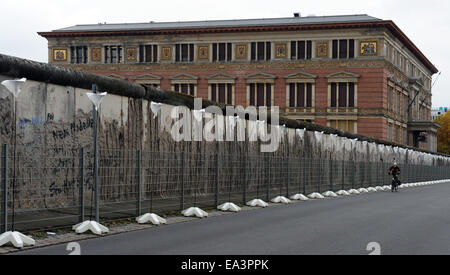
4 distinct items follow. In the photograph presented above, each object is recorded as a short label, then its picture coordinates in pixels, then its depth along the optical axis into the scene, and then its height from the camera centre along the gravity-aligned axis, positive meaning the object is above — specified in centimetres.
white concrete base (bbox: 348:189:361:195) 2944 -204
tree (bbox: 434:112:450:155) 10681 +180
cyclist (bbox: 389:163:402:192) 3371 -147
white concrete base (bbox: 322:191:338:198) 2623 -192
